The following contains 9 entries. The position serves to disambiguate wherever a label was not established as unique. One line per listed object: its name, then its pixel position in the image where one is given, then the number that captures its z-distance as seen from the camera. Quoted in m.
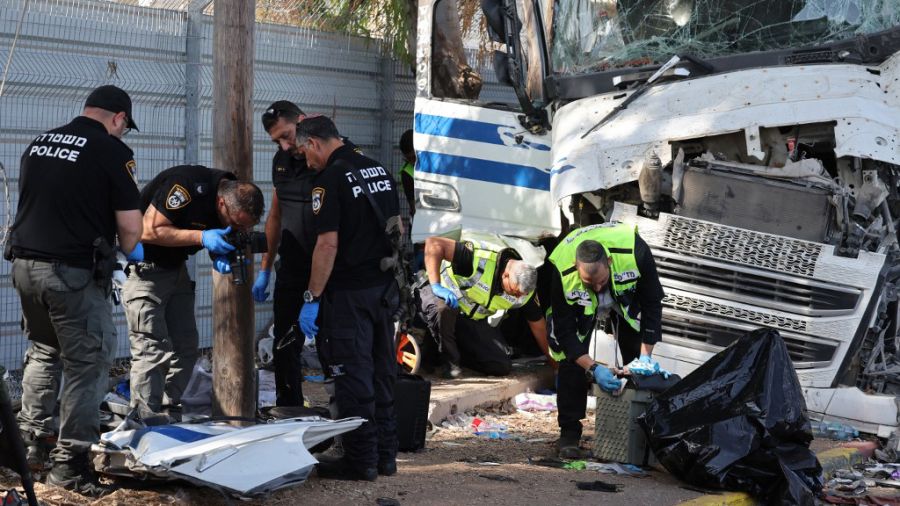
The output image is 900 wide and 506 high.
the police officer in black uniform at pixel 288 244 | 13.39
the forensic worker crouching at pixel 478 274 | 14.12
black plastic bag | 12.09
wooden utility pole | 11.88
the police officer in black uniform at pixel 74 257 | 10.29
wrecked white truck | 15.20
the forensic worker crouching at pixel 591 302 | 13.43
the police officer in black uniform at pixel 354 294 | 11.65
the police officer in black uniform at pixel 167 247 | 12.25
